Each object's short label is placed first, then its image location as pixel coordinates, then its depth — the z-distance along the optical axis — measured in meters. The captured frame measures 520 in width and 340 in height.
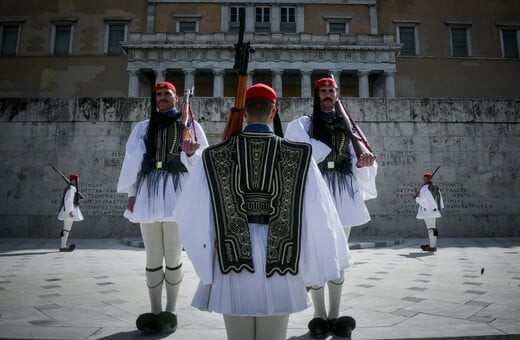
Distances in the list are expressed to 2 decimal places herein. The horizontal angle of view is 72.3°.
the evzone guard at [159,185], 3.39
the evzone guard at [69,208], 10.05
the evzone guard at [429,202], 10.13
